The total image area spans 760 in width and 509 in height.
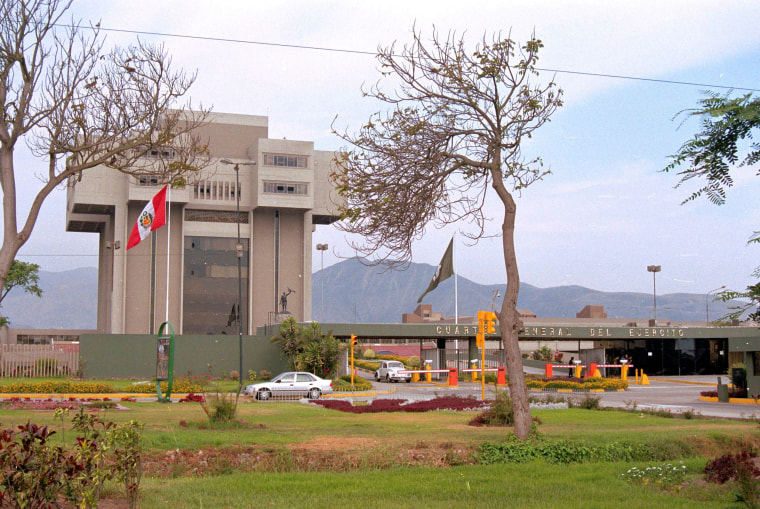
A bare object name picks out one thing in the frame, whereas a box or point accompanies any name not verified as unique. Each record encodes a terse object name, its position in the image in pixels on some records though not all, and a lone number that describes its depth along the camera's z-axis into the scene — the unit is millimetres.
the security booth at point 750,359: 34969
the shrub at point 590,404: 26947
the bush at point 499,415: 20005
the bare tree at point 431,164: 14531
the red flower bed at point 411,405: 25619
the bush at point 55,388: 34094
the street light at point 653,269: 101438
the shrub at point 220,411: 18672
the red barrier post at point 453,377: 47397
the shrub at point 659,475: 11125
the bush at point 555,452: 13070
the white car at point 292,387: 34562
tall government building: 70875
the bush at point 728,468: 9422
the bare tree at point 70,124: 14133
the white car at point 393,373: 53344
